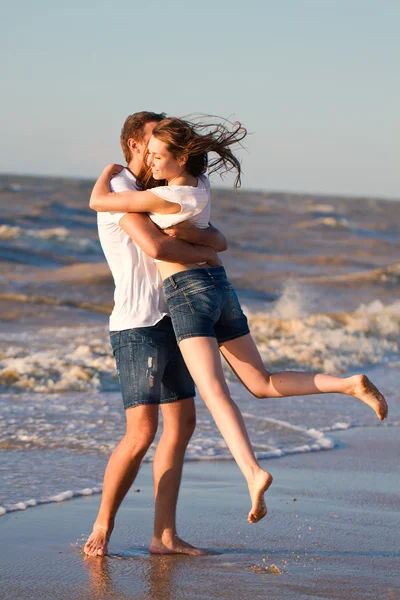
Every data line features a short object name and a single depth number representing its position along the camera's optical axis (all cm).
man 721
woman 696
